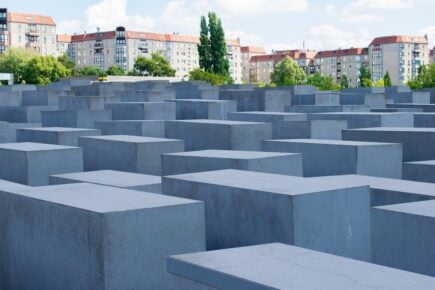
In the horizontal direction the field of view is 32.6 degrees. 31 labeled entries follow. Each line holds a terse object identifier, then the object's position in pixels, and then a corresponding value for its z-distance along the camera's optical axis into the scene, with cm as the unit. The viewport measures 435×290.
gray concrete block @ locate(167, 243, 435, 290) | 438
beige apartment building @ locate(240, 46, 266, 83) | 16162
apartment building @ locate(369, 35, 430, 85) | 13662
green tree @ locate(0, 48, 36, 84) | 6431
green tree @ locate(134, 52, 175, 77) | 8225
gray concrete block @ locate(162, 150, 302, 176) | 958
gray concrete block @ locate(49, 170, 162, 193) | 870
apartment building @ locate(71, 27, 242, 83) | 12500
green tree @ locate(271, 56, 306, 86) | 9325
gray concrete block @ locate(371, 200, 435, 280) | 679
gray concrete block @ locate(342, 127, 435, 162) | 1255
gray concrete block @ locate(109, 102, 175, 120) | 1823
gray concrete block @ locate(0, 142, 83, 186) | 1134
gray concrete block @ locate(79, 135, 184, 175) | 1196
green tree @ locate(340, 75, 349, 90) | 9521
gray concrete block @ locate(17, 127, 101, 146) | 1468
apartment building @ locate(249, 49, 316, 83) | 14812
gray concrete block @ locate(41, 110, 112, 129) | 1869
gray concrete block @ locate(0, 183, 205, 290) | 620
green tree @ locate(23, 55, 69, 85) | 6028
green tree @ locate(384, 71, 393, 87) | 8581
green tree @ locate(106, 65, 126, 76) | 7956
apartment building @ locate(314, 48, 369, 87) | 14250
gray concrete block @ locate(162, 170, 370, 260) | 688
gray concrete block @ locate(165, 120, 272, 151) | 1320
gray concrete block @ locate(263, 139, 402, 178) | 1077
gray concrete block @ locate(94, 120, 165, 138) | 1587
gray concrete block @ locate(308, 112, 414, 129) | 1585
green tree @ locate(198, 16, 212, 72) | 5916
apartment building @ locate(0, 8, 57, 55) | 10738
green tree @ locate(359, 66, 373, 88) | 8448
